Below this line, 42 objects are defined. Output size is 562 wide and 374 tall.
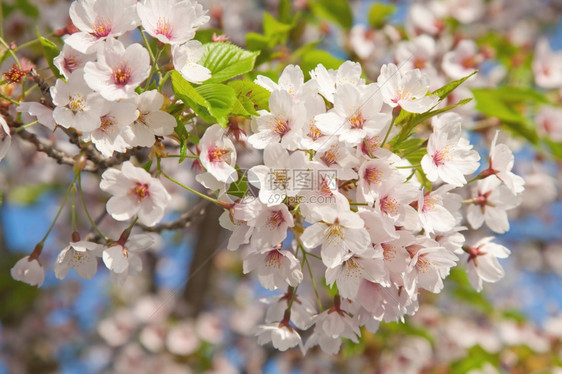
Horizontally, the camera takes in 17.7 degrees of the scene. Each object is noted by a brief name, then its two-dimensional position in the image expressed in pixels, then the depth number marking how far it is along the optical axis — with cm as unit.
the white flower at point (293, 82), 89
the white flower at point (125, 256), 89
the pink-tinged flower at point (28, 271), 92
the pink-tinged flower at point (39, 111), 89
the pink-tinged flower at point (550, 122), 121
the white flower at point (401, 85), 89
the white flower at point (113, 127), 88
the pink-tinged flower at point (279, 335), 93
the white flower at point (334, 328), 92
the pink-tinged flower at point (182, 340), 181
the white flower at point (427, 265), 88
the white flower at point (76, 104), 88
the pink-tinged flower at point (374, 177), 87
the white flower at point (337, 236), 87
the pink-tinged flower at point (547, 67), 130
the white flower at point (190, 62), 89
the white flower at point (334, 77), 89
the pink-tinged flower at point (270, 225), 88
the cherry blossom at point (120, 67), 87
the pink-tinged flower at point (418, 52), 109
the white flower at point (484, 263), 94
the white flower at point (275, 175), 87
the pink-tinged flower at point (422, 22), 121
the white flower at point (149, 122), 88
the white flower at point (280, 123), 88
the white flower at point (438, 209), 88
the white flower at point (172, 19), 89
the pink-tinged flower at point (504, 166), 92
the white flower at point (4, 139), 89
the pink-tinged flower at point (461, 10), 137
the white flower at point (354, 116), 87
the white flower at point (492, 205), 95
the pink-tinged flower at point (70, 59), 89
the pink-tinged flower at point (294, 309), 93
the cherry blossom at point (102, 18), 89
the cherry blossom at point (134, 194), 88
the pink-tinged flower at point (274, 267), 90
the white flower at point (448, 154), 89
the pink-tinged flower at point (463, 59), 111
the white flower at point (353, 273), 88
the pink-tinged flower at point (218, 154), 88
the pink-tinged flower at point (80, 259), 90
